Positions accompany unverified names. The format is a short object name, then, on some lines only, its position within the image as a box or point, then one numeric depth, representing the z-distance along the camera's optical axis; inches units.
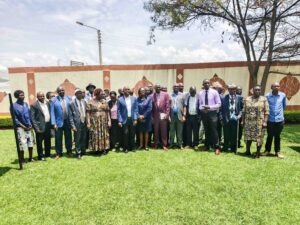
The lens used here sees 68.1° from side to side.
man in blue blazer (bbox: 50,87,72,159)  208.9
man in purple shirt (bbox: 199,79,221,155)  215.6
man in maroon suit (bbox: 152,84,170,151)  228.8
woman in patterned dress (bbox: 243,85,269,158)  200.8
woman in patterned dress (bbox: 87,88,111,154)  214.7
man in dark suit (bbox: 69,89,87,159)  210.5
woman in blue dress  229.0
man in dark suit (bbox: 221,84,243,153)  214.1
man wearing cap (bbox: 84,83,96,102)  239.6
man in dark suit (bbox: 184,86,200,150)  224.9
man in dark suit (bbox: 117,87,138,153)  223.9
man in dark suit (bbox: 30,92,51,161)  200.2
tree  349.3
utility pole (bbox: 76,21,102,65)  631.1
